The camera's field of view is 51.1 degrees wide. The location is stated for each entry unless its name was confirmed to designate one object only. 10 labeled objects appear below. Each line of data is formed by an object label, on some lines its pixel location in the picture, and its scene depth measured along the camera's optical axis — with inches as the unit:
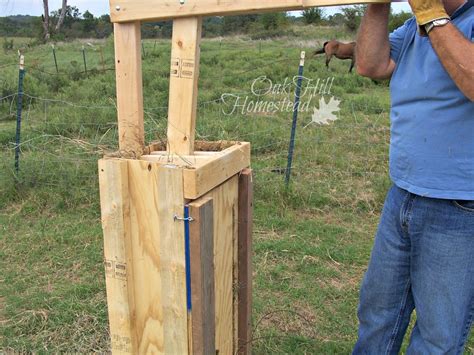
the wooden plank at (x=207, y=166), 63.2
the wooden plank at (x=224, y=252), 72.2
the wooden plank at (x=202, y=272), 64.2
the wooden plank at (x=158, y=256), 65.1
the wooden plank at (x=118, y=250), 67.4
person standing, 64.1
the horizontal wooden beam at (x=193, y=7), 62.6
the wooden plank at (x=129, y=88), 69.1
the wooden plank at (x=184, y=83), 67.2
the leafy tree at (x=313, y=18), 1173.0
